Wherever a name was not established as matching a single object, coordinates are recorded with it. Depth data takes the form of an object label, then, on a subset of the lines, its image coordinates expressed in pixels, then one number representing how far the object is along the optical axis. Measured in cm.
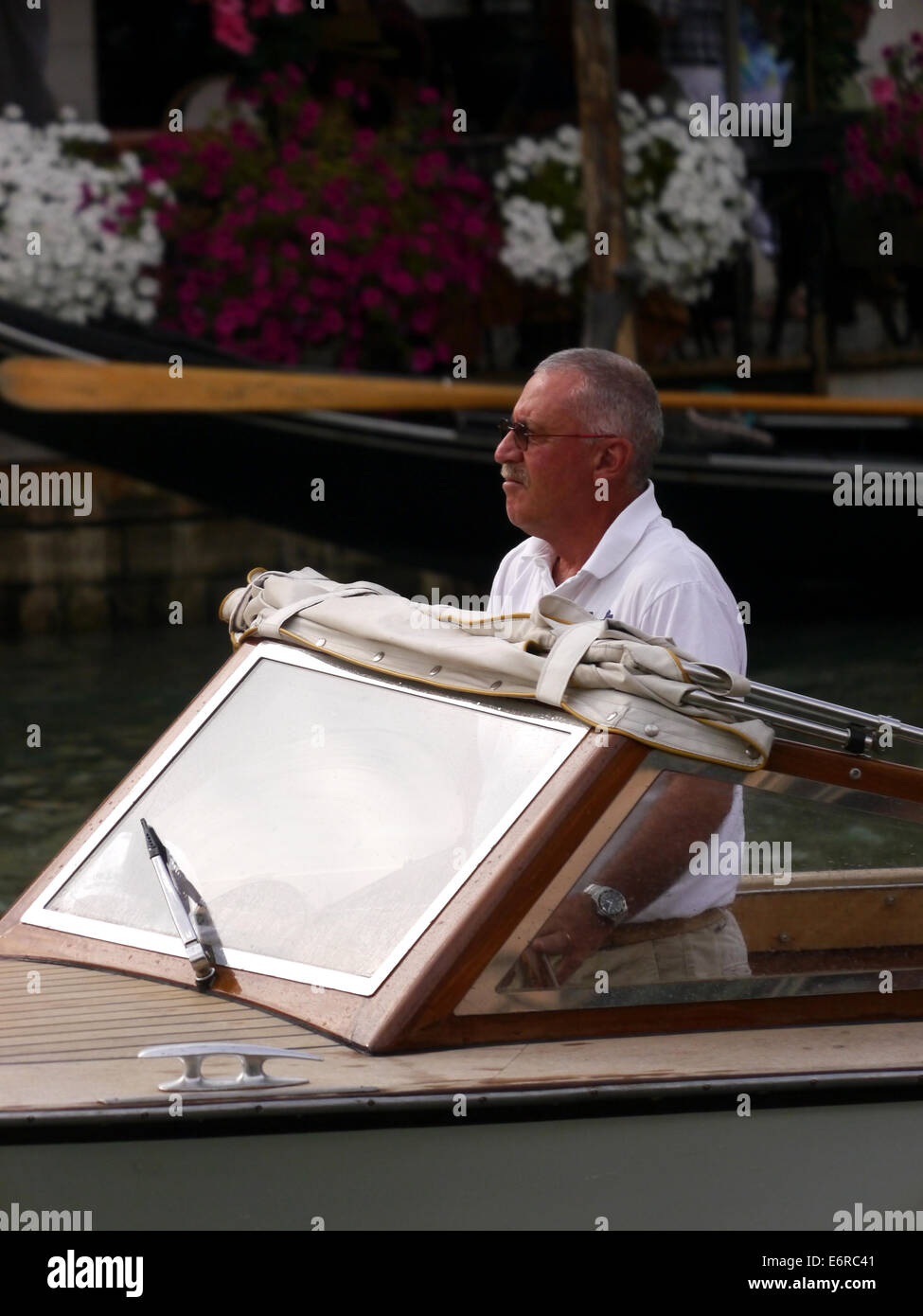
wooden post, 1684
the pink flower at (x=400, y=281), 1723
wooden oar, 1484
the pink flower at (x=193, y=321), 1712
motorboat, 434
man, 467
